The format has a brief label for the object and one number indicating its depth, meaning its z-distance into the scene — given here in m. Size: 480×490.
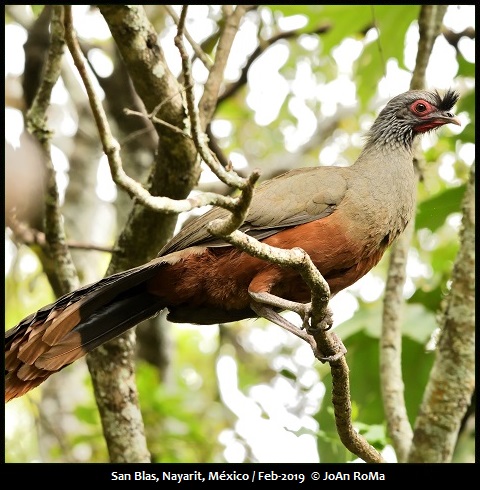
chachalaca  9.47
